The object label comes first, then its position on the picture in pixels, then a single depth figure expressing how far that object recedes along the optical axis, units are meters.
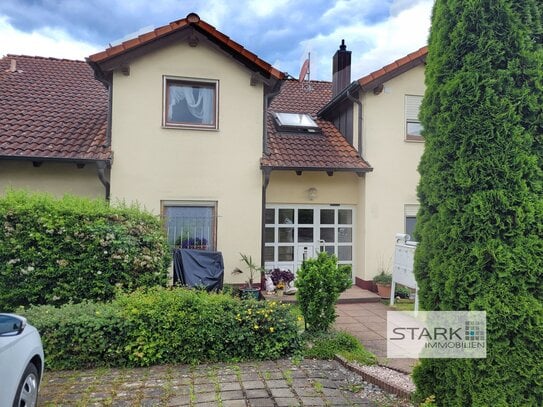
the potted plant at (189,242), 8.81
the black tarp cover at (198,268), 7.50
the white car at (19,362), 2.75
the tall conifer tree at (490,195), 2.96
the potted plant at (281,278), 9.09
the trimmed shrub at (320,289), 5.51
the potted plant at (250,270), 8.69
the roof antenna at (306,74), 12.93
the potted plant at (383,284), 9.11
